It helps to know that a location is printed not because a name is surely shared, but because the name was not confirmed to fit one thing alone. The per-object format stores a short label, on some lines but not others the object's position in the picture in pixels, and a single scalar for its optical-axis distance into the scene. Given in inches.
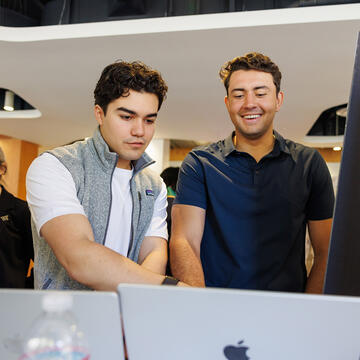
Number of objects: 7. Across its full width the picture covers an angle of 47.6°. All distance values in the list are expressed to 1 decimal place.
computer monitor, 22.8
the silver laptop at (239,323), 21.2
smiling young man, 54.3
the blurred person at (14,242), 74.2
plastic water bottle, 21.6
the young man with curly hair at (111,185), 44.4
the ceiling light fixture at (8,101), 273.7
